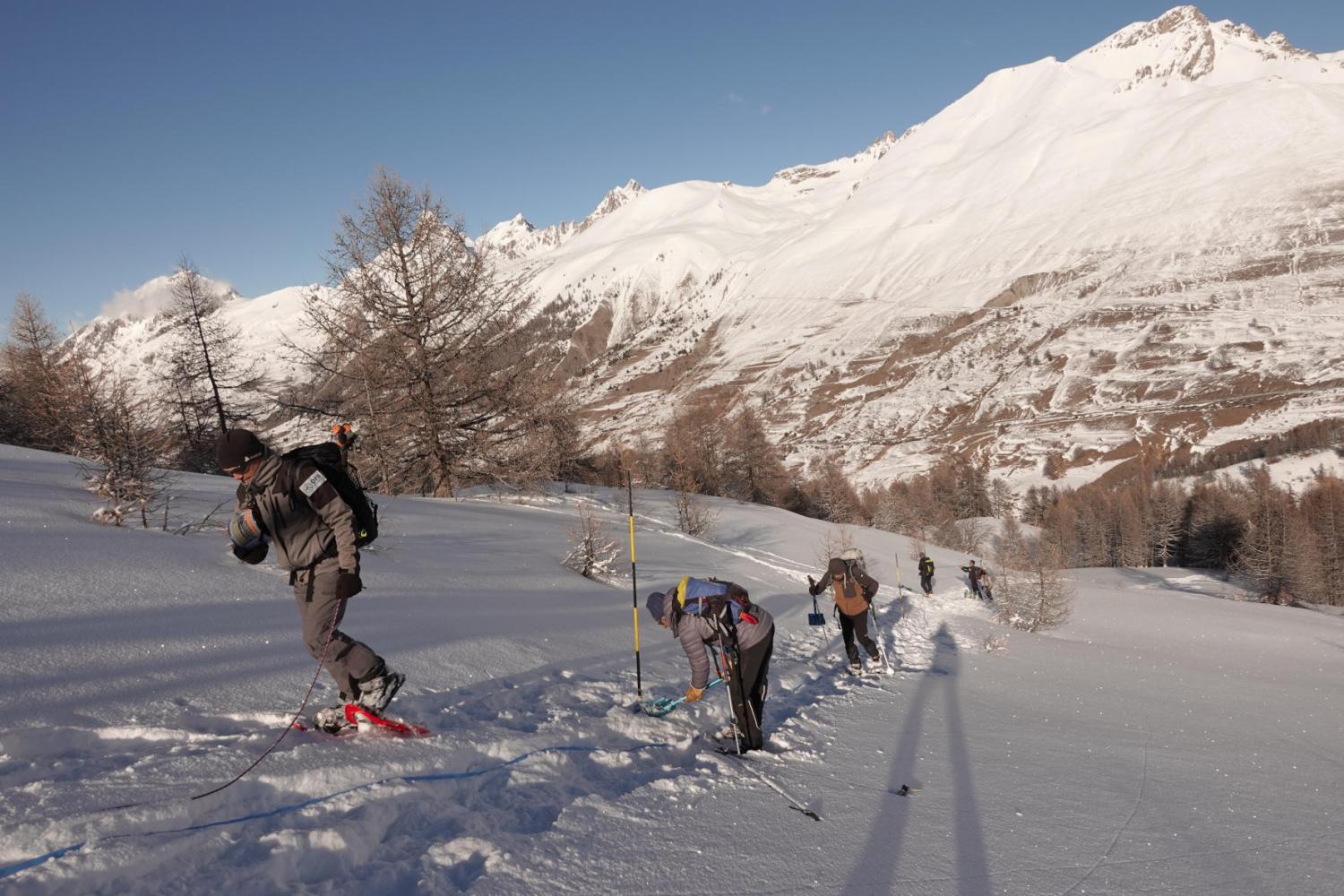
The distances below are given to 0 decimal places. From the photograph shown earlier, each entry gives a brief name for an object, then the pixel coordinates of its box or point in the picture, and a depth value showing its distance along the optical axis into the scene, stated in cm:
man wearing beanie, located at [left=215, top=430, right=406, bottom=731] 407
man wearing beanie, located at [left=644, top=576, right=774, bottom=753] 536
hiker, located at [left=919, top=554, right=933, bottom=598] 2203
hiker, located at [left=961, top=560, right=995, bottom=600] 2292
